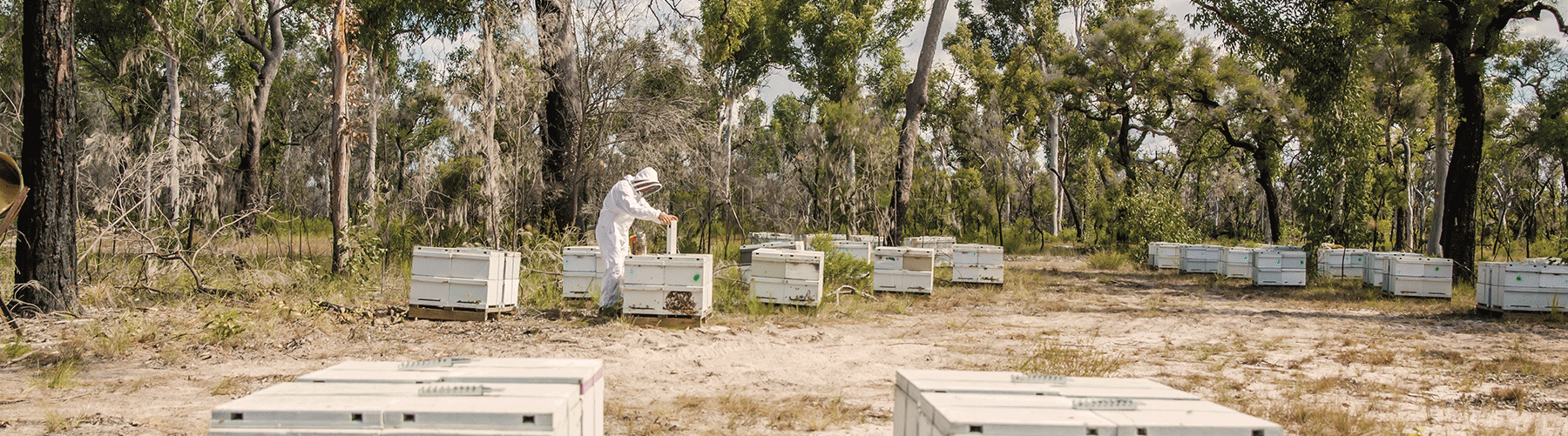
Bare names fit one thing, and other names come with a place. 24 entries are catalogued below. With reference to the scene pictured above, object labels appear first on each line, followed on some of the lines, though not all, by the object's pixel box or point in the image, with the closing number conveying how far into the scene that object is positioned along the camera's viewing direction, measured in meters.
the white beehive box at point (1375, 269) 15.13
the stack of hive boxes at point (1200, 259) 19.47
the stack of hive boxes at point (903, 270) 13.60
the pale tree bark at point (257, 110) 18.30
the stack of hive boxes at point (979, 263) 15.49
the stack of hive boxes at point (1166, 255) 21.31
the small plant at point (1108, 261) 21.95
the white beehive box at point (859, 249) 14.99
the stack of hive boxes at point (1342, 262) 16.73
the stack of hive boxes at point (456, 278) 9.45
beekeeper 9.87
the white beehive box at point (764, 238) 16.83
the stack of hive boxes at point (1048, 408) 2.62
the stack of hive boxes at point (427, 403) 2.59
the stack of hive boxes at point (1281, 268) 16.28
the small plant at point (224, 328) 7.89
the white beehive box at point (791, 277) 10.94
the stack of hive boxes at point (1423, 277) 13.75
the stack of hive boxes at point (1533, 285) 11.40
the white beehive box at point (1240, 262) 17.80
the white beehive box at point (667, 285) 9.41
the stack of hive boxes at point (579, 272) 11.02
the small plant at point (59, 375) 6.12
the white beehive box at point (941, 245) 16.67
